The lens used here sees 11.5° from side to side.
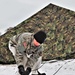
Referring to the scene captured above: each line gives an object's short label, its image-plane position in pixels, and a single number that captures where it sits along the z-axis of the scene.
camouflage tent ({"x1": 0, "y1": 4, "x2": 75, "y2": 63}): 13.25
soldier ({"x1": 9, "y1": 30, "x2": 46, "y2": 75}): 5.90
